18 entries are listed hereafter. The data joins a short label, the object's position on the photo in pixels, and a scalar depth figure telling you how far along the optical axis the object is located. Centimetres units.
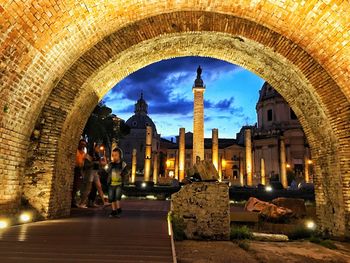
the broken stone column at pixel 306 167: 3622
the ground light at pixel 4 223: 536
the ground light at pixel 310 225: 869
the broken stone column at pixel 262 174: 3406
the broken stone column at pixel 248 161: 3109
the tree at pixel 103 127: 2066
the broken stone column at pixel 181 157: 2897
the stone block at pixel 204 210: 667
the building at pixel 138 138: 6049
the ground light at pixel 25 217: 596
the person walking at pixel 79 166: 866
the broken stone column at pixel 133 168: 3542
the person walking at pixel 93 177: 855
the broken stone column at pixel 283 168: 3138
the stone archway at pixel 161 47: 643
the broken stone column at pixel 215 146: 2890
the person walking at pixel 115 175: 643
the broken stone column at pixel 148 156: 3344
